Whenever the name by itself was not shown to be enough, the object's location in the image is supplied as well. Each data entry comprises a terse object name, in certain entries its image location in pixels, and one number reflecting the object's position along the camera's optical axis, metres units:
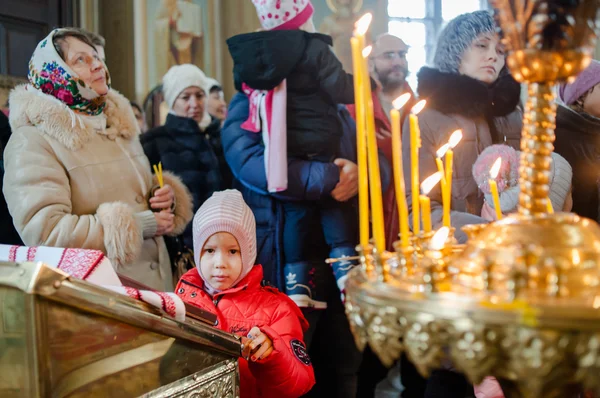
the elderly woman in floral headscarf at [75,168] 2.12
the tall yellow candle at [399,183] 0.79
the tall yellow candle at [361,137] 0.76
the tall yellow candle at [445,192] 0.89
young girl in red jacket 1.51
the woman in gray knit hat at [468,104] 2.44
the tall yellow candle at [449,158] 0.95
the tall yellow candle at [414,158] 0.83
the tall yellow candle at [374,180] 0.77
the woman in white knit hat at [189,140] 2.90
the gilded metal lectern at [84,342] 0.90
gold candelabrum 0.56
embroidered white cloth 1.10
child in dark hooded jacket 2.70
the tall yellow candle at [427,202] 0.86
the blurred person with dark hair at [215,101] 3.15
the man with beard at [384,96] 2.83
